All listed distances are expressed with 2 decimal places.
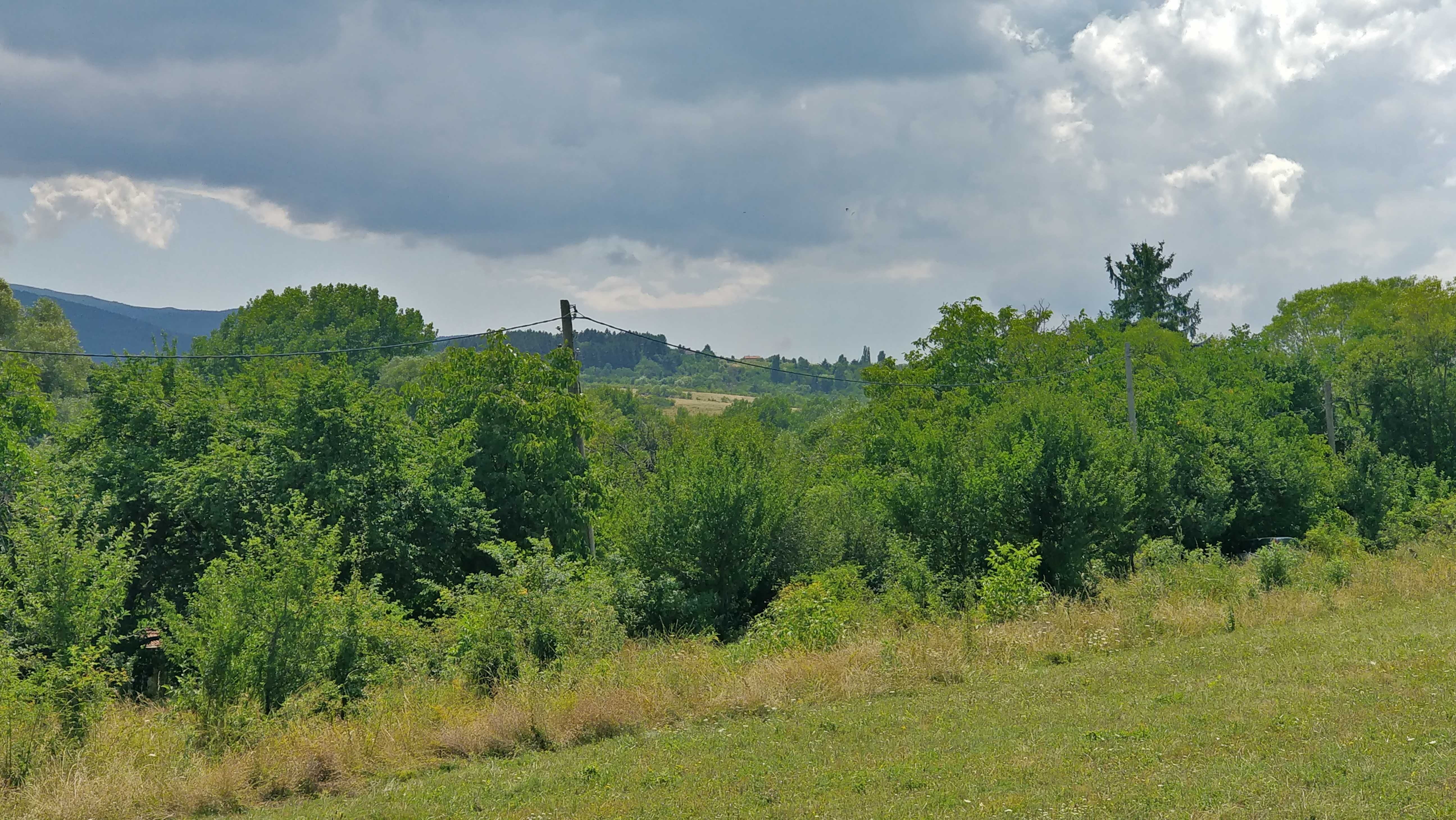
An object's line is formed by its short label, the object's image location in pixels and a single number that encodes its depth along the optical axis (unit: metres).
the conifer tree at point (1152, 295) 63.56
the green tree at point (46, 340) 61.47
